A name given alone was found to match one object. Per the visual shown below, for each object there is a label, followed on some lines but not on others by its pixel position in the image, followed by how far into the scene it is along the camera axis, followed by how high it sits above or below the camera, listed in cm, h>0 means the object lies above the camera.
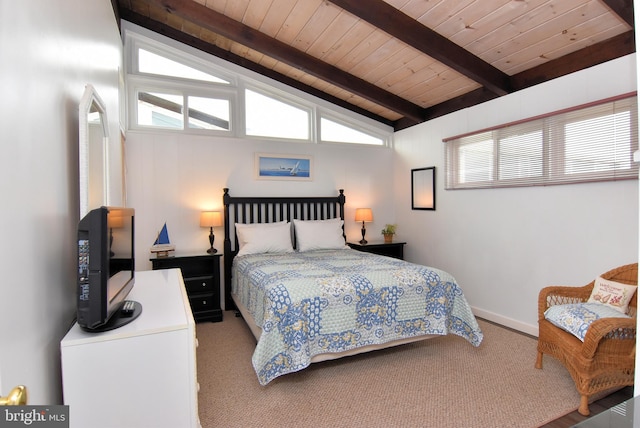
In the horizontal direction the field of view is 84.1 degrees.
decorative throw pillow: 232 -60
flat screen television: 132 -25
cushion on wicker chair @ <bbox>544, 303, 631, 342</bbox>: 219 -71
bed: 239 -75
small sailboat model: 366 -39
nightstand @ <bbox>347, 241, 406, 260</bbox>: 465 -55
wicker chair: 206 -91
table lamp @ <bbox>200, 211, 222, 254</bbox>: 400 -13
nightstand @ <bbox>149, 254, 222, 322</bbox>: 379 -82
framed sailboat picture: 451 +53
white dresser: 132 -65
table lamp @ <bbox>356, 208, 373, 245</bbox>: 481 -11
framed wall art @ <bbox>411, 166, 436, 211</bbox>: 452 +24
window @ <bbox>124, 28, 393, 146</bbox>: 401 +133
